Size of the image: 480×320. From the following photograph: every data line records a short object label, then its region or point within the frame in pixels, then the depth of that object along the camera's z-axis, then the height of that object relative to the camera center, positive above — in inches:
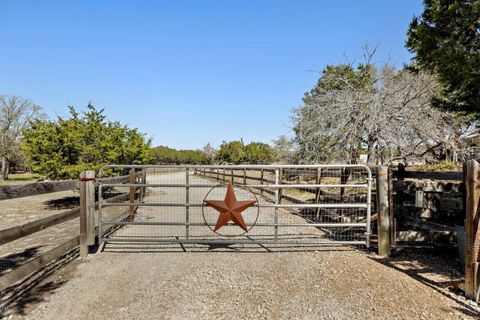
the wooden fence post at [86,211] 184.1 -33.7
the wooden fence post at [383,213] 191.3 -35.2
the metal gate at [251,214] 198.4 -57.0
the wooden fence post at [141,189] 354.0 -36.6
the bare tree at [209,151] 3016.2 +104.7
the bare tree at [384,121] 344.8 +51.7
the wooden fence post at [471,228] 130.1 -31.3
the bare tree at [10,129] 1299.2 +143.0
